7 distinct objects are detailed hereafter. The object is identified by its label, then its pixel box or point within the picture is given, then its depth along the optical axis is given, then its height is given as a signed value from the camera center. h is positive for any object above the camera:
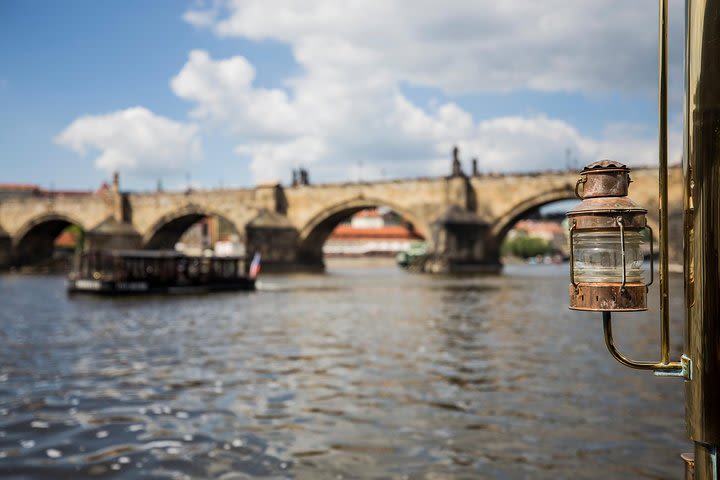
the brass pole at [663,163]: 1.95 +0.25
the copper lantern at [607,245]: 2.13 +0.04
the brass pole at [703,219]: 1.81 +0.10
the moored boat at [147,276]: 27.45 -0.71
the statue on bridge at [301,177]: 51.38 +5.45
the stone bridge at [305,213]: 41.28 +2.88
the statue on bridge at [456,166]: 43.44 +5.31
